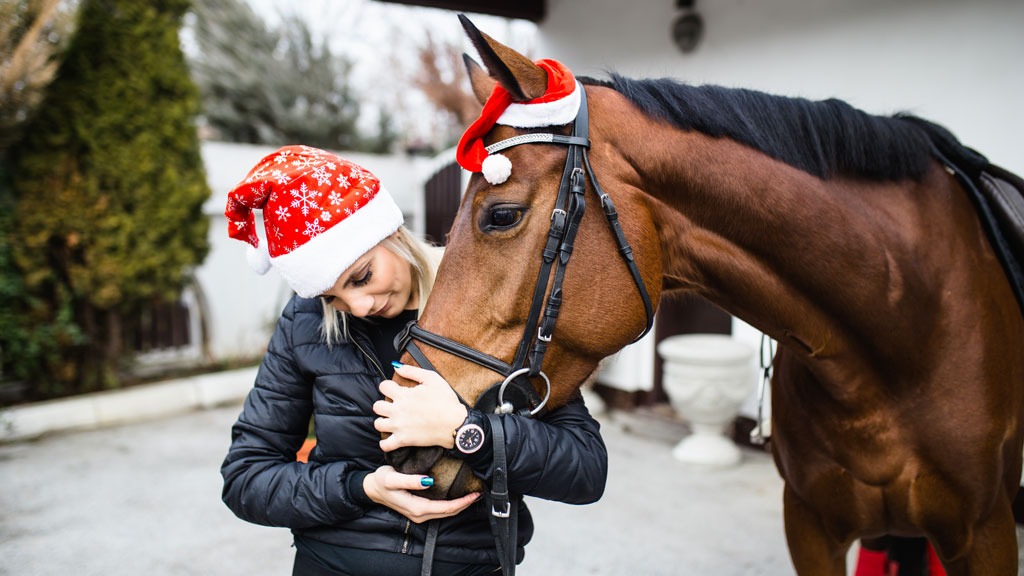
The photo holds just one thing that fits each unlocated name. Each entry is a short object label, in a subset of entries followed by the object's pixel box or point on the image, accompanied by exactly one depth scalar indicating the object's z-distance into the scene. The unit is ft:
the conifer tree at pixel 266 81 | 42.63
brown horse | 3.96
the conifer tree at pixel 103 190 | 17.88
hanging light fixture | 14.52
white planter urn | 13.93
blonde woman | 4.32
